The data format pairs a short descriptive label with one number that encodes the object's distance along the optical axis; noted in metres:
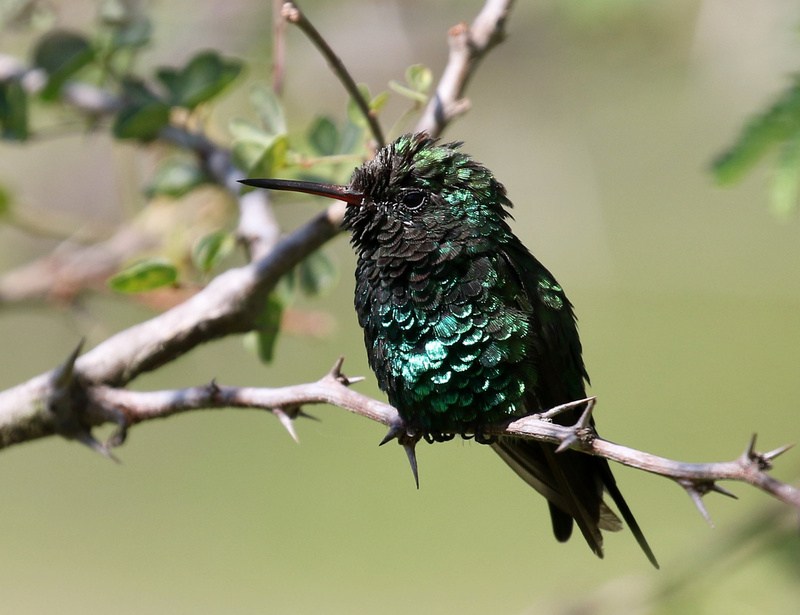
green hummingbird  4.68
